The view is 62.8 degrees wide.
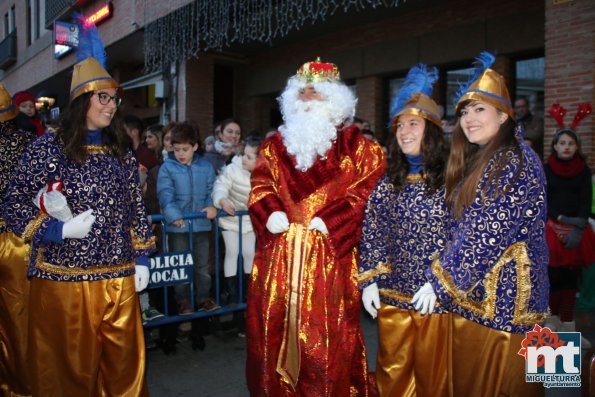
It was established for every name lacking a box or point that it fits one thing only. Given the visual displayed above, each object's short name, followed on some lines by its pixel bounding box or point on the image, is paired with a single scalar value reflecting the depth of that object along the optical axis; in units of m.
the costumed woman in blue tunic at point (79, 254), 2.58
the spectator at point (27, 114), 4.38
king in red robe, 2.96
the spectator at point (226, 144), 5.94
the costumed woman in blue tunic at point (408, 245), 2.62
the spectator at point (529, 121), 6.45
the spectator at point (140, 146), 5.42
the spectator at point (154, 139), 6.03
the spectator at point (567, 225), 4.67
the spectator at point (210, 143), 6.58
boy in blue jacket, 4.27
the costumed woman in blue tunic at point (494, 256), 2.11
